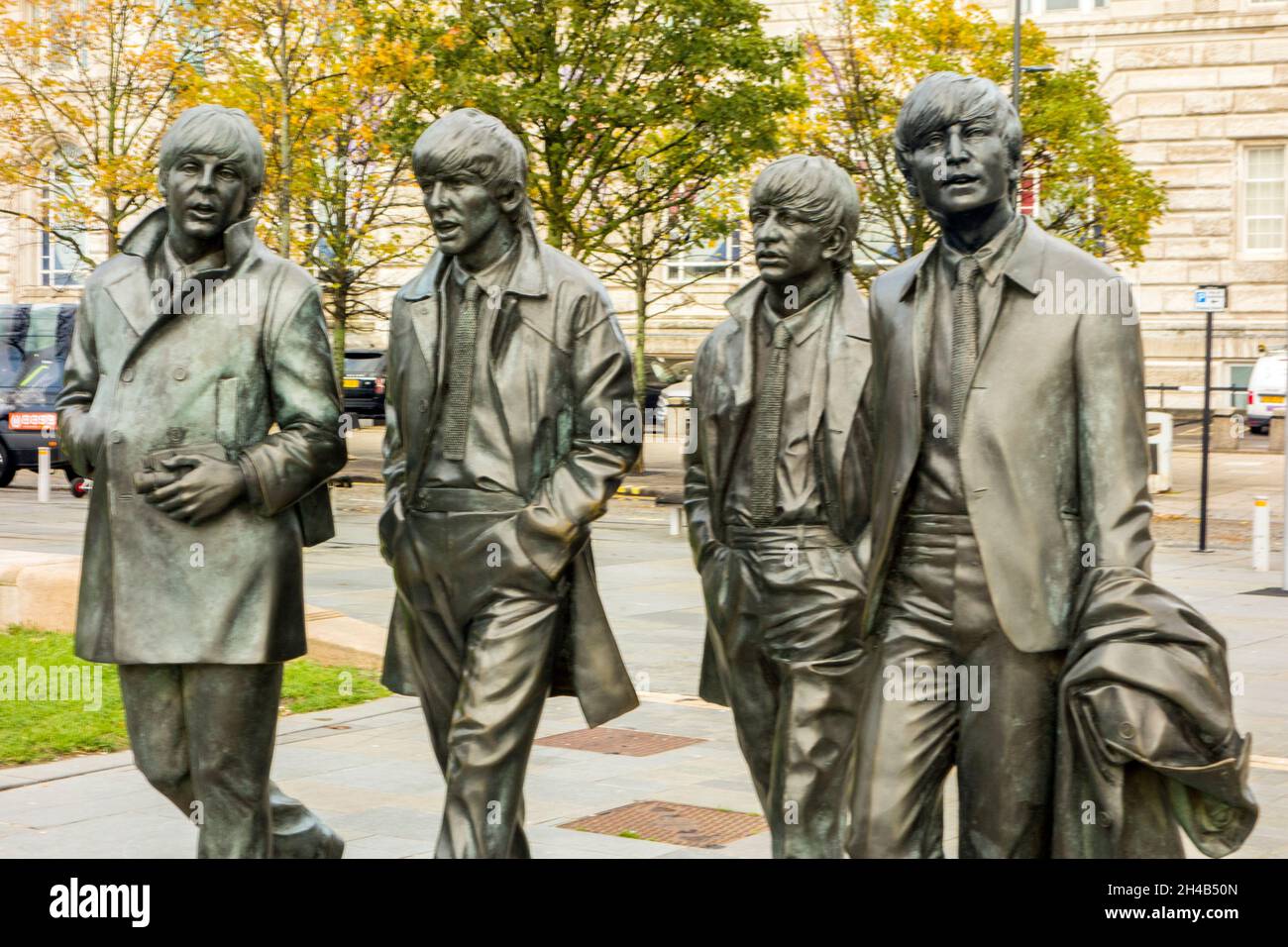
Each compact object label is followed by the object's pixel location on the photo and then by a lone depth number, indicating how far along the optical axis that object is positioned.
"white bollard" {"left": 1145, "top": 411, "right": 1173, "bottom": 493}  24.86
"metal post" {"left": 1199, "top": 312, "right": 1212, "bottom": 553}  18.13
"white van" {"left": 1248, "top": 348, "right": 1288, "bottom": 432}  31.03
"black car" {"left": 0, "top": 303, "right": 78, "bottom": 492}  26.50
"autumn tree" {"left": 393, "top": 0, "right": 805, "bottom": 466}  22.48
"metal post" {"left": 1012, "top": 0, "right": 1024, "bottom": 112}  23.13
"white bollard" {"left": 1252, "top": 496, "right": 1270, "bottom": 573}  16.86
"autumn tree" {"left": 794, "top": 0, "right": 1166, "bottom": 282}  24.44
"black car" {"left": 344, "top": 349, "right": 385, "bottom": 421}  37.28
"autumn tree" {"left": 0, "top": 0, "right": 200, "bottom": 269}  24.36
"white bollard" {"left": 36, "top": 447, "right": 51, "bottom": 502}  23.91
